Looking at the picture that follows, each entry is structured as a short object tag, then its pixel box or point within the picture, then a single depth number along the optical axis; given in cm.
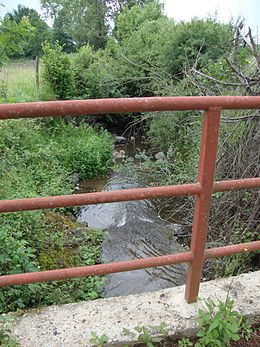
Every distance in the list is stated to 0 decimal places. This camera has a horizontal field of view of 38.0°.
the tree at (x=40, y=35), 4394
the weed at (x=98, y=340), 177
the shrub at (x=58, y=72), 1208
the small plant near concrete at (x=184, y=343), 185
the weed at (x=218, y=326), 173
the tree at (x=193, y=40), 1097
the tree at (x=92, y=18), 3278
